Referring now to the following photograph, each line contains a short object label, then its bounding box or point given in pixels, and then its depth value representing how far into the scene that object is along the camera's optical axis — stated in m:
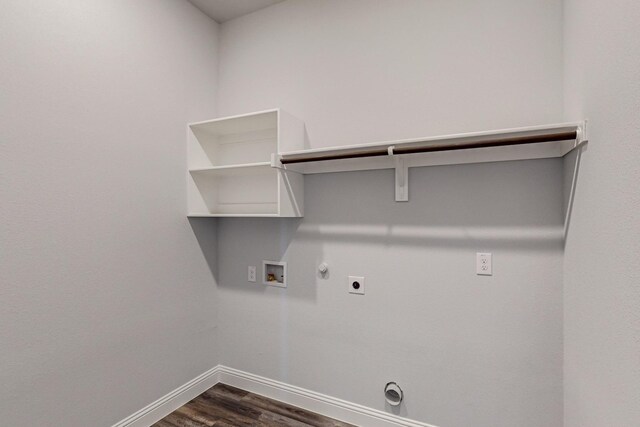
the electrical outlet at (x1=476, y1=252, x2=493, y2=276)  1.68
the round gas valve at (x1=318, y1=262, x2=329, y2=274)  2.10
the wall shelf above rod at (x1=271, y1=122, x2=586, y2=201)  1.36
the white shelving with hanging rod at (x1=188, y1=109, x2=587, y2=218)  1.46
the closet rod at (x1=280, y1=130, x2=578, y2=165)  1.31
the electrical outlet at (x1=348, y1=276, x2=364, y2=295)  1.99
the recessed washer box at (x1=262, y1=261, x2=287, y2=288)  2.27
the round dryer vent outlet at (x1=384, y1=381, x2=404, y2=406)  1.87
